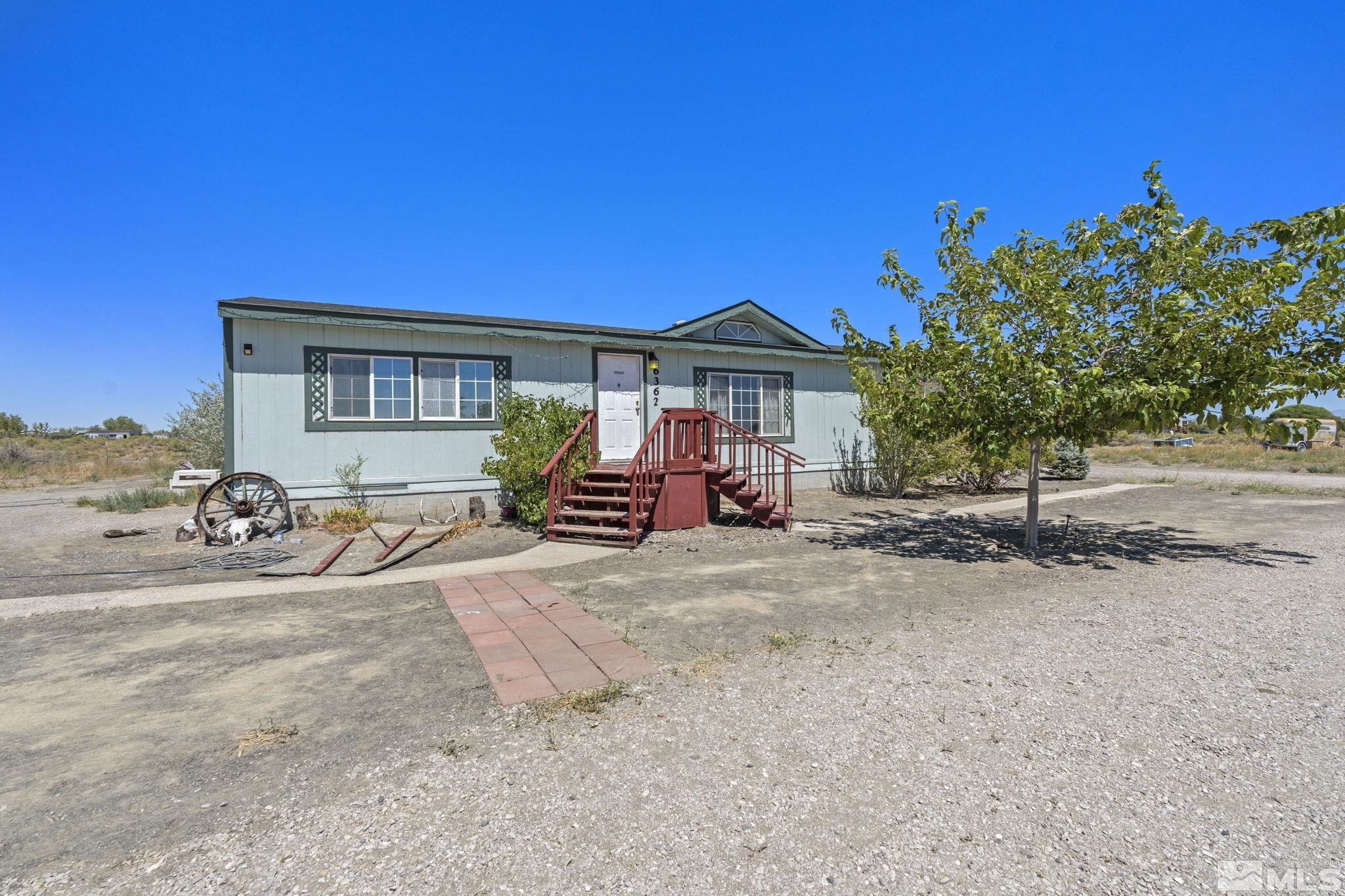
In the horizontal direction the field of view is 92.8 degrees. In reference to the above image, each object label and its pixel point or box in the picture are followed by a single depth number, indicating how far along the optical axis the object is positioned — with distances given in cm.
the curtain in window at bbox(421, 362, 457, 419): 1027
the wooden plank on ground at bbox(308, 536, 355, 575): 678
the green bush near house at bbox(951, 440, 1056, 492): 1223
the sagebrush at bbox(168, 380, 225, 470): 1484
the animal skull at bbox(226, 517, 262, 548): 832
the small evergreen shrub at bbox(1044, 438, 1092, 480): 1772
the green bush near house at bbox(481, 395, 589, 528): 897
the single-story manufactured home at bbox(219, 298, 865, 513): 922
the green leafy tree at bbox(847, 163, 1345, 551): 636
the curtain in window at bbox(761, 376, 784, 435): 1343
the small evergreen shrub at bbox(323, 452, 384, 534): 922
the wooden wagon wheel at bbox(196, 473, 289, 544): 880
